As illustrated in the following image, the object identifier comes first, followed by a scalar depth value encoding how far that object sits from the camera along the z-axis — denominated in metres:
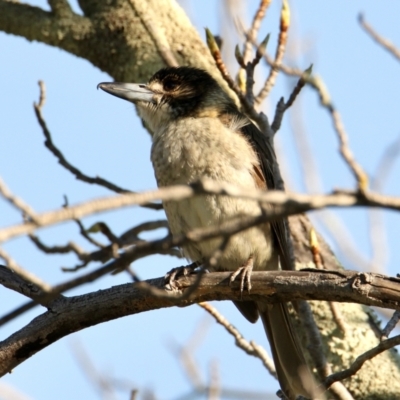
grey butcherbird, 9.87
